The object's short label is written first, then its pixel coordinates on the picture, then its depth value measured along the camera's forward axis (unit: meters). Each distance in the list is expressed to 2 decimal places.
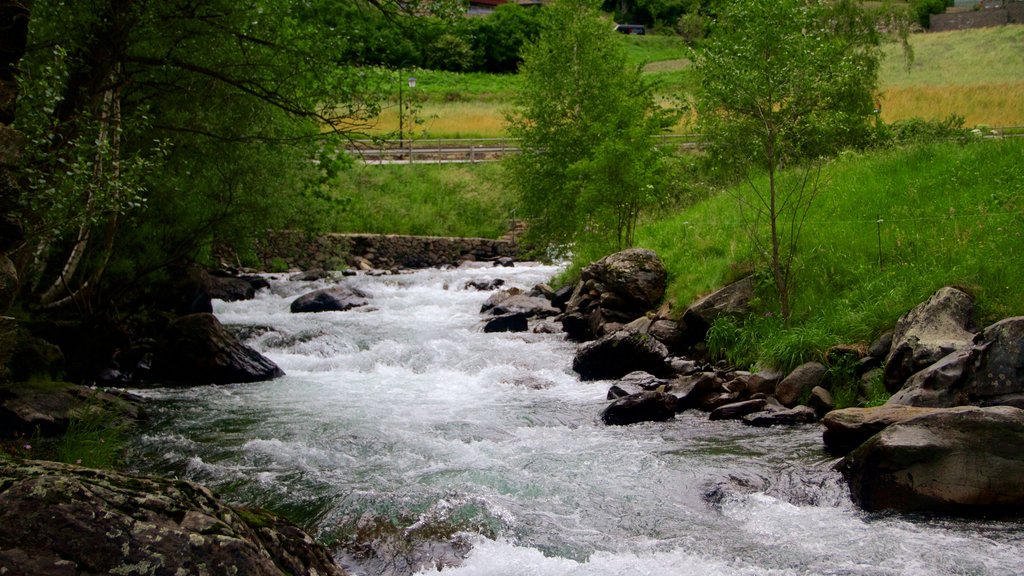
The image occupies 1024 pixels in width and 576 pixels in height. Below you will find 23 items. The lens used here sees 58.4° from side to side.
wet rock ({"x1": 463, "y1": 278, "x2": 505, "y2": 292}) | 26.00
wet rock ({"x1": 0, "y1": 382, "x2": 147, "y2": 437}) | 10.31
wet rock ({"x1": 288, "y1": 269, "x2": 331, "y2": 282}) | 27.53
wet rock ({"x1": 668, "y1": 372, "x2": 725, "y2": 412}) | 12.24
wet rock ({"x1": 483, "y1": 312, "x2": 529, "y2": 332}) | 19.28
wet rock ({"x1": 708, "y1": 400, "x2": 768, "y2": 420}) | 11.52
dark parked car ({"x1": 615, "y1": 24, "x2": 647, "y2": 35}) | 94.75
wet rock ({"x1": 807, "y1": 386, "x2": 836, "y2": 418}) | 11.19
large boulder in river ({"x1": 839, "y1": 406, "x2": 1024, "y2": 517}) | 7.55
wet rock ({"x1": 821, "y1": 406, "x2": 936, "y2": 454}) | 9.02
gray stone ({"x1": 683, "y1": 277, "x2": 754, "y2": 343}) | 14.95
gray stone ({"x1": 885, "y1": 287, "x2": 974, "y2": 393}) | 10.43
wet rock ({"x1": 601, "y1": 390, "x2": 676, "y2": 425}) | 11.55
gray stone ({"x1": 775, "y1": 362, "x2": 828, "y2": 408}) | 11.85
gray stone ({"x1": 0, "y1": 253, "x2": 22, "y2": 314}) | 7.69
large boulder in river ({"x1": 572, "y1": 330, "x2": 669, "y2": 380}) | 14.64
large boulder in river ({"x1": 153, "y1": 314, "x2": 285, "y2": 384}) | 14.56
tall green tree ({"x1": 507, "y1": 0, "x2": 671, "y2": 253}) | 21.28
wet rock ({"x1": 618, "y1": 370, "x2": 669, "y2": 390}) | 13.30
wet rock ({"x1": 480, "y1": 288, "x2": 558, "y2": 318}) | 20.95
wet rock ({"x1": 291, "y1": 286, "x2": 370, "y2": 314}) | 22.22
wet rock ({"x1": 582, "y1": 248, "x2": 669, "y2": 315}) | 17.81
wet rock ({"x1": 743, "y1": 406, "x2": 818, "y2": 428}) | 11.01
